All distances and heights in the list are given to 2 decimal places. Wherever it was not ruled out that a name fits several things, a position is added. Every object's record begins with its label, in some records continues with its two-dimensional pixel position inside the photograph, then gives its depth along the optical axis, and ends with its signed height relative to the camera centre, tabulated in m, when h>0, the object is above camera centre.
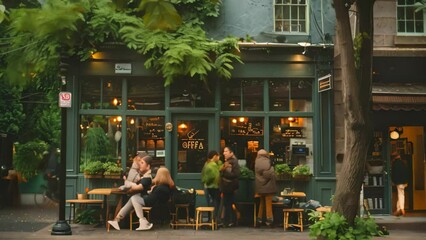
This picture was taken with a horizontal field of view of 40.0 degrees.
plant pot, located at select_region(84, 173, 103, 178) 14.78 -0.76
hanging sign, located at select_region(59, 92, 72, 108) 12.48 +0.98
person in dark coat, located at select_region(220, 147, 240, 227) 13.72 -0.84
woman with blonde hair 13.39 -1.17
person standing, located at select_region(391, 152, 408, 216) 15.44 -0.89
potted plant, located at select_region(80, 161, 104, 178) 14.69 -0.62
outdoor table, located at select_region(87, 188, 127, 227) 13.54 -1.10
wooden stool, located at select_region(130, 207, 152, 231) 13.51 -1.57
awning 14.84 +1.14
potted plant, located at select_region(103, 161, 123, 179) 14.73 -0.66
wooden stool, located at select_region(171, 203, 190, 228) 13.84 -1.71
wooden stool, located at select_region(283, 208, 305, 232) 13.70 -1.63
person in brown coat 13.75 -0.85
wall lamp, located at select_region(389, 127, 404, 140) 16.59 +0.36
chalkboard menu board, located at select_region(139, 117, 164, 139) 15.27 +0.44
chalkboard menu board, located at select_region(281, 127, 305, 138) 15.52 +0.31
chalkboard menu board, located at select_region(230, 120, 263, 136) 15.44 +0.44
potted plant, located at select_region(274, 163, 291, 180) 14.96 -0.70
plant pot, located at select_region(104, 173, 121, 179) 14.77 -0.79
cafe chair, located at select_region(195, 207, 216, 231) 13.52 -1.71
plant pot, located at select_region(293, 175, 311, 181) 15.01 -0.83
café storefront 15.12 +0.78
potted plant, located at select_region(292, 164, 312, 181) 14.97 -0.72
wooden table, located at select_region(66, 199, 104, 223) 13.88 -1.36
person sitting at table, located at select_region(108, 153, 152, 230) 13.35 -1.26
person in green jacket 13.84 -0.81
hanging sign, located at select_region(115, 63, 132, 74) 15.07 +2.00
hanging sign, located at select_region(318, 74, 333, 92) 14.34 +1.54
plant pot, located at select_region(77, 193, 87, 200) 14.30 -1.25
